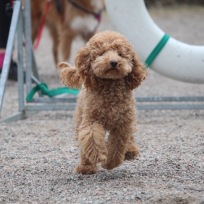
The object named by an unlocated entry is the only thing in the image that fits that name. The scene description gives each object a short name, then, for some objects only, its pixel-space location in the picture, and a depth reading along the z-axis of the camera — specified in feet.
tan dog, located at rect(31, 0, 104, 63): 51.02
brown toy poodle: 23.72
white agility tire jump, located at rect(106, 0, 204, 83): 35.64
